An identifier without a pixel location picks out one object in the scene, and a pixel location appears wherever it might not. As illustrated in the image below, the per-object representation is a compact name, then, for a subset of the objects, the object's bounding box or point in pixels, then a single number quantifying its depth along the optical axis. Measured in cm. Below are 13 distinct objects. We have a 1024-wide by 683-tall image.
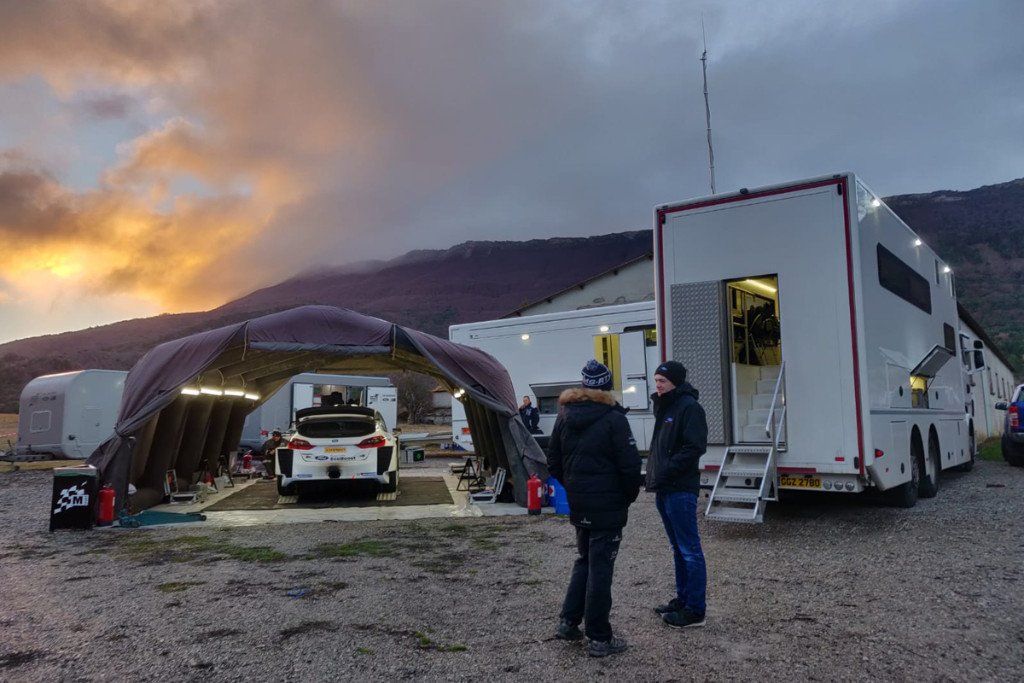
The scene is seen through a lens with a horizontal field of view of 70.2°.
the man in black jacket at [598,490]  416
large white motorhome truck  755
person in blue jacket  1512
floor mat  1106
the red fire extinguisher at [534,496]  986
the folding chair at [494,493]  1108
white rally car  1095
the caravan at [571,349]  1410
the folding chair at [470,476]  1298
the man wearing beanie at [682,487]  471
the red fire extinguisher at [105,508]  886
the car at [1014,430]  1448
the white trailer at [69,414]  1819
